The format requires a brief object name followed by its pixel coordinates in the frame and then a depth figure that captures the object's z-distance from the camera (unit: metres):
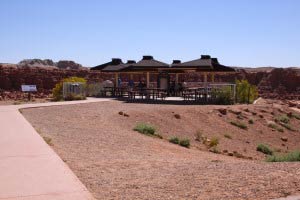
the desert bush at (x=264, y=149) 18.08
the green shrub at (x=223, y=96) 28.48
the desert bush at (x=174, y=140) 15.52
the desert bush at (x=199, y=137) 18.00
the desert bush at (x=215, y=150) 15.48
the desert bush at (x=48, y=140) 11.57
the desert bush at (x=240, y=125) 22.58
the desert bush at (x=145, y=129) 16.59
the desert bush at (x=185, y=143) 15.33
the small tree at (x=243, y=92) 30.70
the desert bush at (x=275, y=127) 23.82
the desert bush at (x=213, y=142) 16.83
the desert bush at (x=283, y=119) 26.19
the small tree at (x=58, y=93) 32.22
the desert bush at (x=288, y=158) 11.57
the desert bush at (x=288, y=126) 24.83
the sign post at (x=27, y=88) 33.75
